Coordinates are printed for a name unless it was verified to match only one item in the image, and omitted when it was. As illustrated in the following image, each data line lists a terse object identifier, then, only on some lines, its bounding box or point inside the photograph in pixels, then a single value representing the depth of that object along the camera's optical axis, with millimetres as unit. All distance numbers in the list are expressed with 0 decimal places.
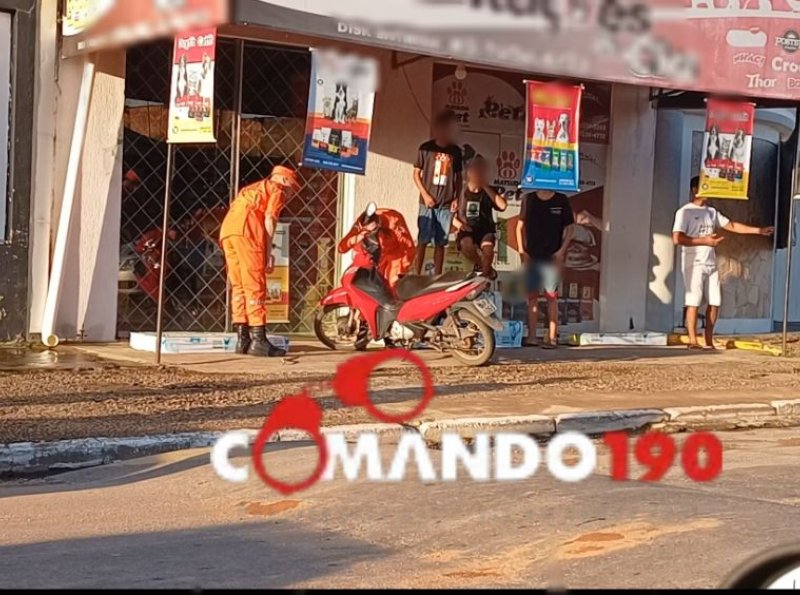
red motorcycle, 11531
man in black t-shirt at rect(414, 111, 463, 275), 13680
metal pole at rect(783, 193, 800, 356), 13789
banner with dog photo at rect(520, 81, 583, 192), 12695
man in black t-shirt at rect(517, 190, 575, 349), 13781
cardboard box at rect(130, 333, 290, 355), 12008
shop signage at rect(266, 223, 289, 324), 13578
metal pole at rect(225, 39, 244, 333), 13039
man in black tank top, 13805
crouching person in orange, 12320
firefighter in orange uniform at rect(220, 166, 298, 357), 11430
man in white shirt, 14367
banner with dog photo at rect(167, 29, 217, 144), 10289
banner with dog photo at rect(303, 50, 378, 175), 11242
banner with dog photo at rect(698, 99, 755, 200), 13852
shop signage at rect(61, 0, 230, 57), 10461
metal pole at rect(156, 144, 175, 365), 10523
